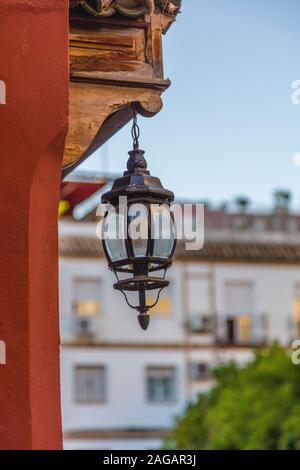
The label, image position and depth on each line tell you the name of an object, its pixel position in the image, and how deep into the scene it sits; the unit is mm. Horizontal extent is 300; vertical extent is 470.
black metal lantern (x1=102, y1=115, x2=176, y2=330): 5781
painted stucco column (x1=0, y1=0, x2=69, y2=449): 4965
